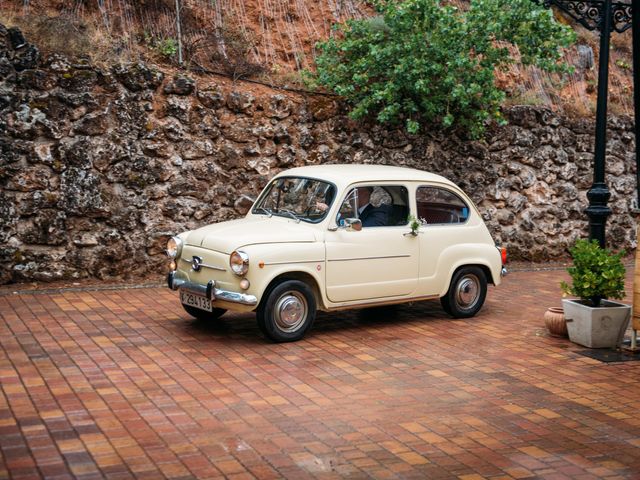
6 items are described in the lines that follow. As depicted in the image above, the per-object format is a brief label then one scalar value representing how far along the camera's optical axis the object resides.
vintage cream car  8.02
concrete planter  8.20
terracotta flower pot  8.67
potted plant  8.20
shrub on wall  11.85
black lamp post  8.99
